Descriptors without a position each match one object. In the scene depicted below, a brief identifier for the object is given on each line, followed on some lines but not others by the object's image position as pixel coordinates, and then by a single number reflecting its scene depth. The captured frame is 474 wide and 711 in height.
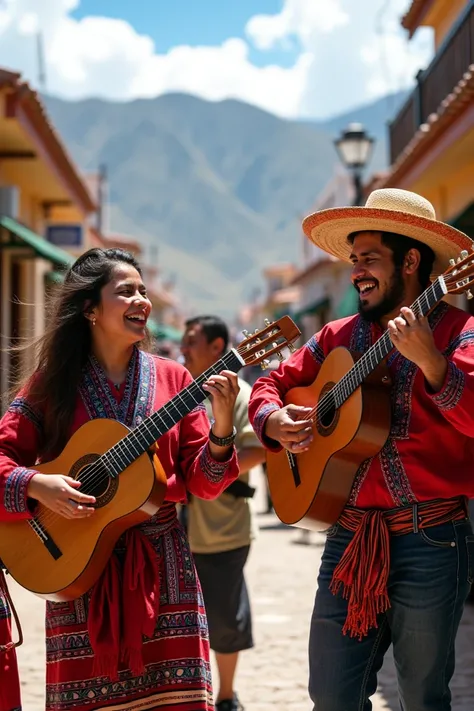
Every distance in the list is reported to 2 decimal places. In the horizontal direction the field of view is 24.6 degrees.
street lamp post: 13.14
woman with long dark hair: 3.51
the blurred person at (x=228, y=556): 5.39
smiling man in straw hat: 3.34
